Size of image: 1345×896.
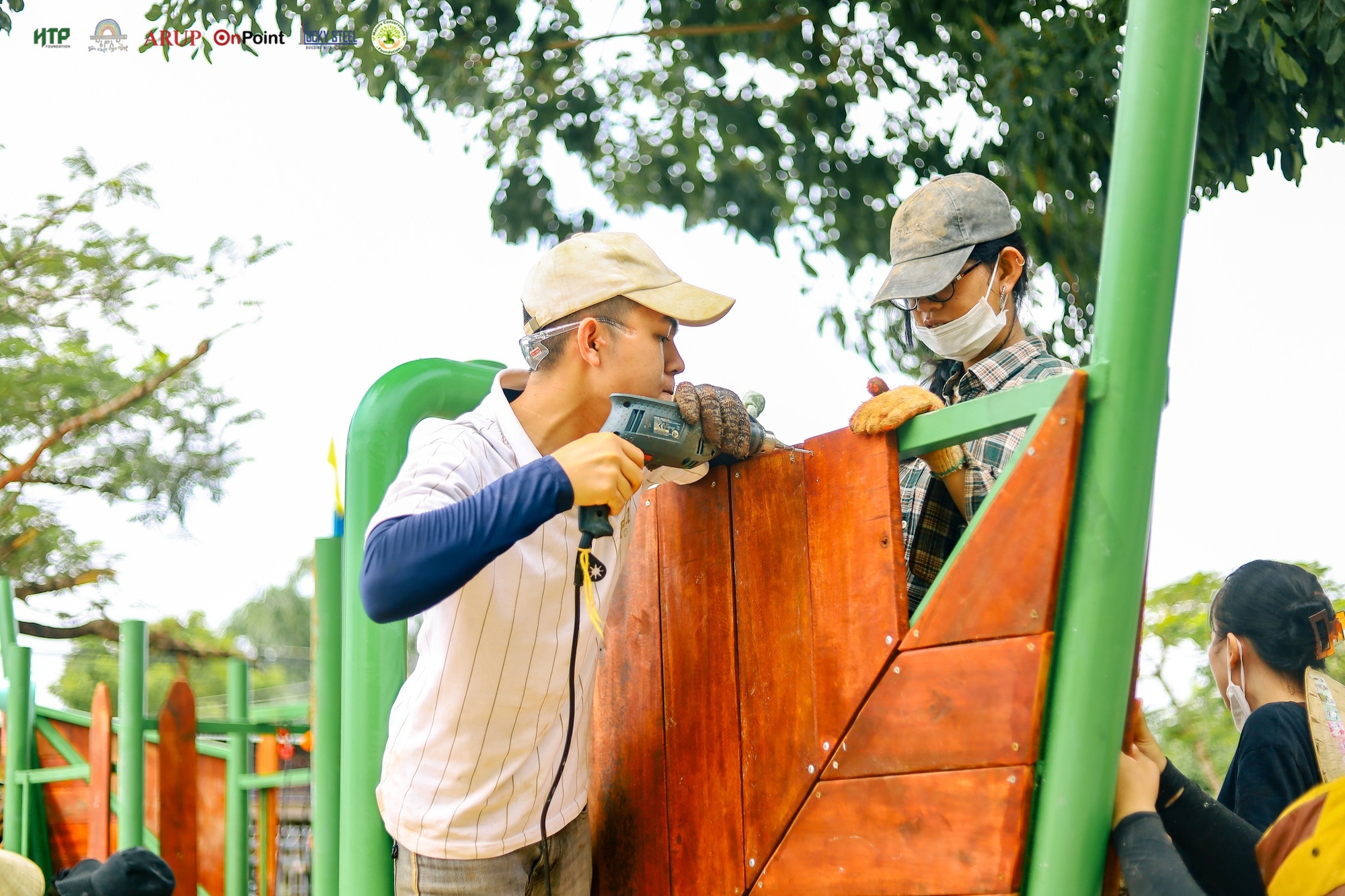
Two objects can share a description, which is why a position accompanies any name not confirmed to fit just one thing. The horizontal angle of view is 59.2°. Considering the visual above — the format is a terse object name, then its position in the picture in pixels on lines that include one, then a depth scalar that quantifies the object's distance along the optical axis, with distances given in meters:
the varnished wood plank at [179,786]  4.69
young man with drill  1.62
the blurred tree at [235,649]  13.02
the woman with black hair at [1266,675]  2.29
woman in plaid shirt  2.05
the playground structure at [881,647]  1.48
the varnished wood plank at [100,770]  4.95
